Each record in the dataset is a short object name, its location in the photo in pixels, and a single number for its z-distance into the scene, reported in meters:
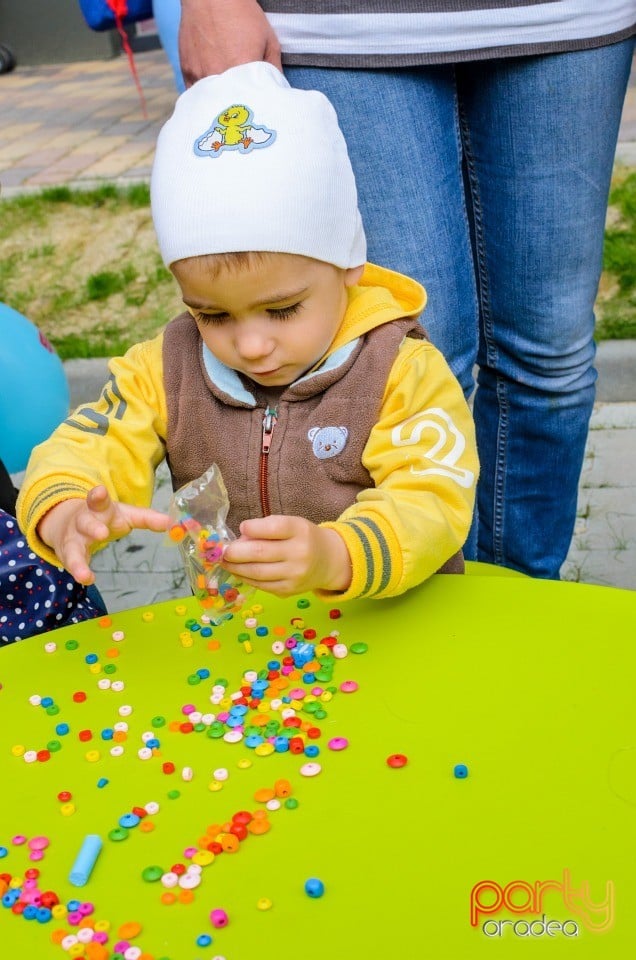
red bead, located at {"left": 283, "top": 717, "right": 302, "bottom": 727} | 1.54
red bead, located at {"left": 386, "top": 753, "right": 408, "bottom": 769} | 1.44
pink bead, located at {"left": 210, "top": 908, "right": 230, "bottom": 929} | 1.24
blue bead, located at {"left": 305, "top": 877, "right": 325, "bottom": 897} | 1.26
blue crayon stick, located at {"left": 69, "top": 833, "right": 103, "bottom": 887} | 1.32
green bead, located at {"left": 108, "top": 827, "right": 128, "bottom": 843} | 1.38
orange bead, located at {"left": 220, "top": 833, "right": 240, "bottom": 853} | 1.34
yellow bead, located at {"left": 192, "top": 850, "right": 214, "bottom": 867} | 1.33
